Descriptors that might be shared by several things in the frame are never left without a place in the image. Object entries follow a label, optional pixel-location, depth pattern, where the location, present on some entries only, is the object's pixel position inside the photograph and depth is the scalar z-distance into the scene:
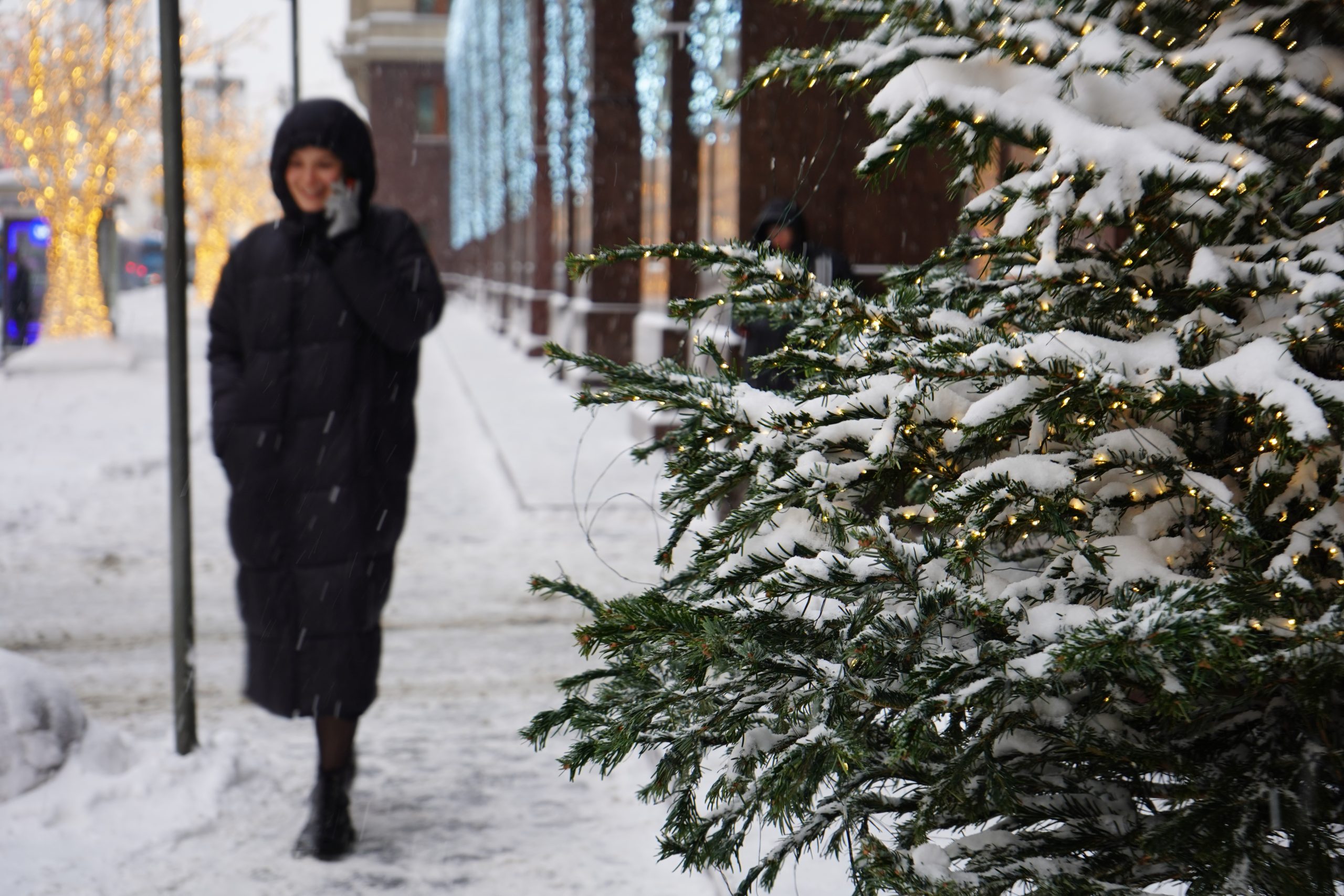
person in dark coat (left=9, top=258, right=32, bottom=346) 20.42
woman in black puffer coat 3.61
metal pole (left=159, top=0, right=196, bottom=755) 3.72
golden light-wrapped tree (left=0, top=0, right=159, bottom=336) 19.95
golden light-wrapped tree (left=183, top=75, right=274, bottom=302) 37.09
